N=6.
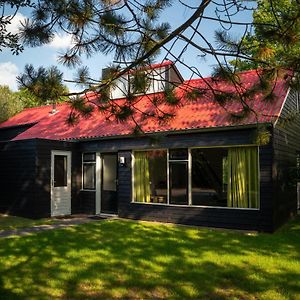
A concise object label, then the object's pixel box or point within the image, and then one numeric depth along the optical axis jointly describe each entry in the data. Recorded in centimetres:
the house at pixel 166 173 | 1066
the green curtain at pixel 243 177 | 1062
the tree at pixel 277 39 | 392
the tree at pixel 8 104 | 2931
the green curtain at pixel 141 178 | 1273
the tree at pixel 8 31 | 423
